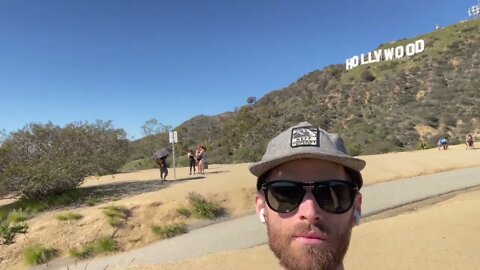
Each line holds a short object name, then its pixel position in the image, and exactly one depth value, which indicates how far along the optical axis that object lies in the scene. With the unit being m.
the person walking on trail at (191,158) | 23.35
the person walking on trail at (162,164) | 20.70
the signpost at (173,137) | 21.41
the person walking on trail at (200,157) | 23.53
